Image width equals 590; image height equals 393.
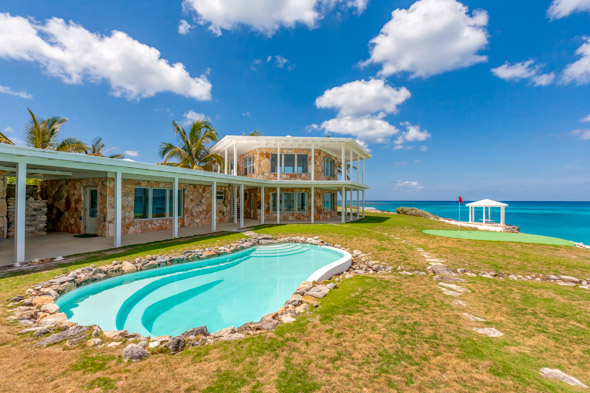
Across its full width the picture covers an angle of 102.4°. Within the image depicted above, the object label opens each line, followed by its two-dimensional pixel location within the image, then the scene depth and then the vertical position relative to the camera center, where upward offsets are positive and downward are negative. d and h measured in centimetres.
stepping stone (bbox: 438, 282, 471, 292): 526 -200
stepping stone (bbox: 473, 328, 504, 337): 349 -198
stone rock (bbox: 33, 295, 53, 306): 430 -191
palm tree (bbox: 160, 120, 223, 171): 1992 +427
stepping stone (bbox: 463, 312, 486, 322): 393 -198
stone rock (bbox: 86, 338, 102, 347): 315 -194
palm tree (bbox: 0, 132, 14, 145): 1410 +350
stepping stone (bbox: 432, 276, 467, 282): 588 -198
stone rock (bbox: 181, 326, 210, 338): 349 -200
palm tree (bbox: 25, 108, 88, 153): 1551 +419
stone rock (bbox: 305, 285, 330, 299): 498 -201
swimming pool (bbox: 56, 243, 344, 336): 452 -235
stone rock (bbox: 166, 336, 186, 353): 310 -194
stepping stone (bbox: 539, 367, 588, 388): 254 -195
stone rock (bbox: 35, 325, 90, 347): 313 -192
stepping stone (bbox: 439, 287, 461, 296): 504 -200
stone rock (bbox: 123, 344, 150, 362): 287 -191
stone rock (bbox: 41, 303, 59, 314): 405 -192
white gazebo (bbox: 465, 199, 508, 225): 2092 -35
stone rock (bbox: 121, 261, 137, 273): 655 -194
